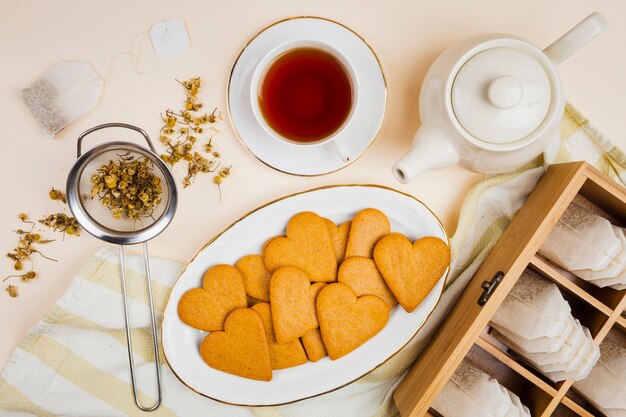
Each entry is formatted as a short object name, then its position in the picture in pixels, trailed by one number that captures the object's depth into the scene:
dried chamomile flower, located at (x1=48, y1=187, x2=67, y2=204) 1.00
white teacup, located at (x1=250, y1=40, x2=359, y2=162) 0.90
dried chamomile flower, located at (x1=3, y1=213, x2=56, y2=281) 1.02
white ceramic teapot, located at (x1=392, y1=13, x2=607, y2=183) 0.77
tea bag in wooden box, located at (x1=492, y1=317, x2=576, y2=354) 0.88
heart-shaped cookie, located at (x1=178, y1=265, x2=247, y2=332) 0.98
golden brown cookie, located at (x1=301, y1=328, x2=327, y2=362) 1.02
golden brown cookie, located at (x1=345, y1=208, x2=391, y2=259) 1.00
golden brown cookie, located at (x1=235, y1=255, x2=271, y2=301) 1.00
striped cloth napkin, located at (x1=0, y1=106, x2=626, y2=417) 1.03
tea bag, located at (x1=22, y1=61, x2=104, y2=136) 0.99
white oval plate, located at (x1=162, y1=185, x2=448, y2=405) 0.99
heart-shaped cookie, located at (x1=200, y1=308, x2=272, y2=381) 0.98
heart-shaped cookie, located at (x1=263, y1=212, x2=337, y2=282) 0.98
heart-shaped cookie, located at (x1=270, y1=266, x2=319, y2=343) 0.97
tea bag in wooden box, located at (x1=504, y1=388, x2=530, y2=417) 0.93
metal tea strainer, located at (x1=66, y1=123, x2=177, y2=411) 0.96
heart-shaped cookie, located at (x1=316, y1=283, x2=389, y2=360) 0.98
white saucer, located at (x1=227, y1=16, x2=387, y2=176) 0.96
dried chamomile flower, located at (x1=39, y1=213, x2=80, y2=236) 1.01
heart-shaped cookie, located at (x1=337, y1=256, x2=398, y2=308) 0.99
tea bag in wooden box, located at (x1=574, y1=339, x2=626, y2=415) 0.93
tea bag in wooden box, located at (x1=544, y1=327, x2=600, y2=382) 0.88
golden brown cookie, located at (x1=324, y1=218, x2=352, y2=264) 1.02
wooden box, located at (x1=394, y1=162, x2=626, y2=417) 0.86
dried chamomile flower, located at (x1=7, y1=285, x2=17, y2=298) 1.03
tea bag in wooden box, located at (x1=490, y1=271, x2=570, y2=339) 0.88
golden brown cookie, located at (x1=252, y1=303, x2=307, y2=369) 1.00
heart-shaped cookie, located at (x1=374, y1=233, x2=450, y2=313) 0.99
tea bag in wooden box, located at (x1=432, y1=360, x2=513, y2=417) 0.92
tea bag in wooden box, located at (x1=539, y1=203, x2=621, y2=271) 0.89
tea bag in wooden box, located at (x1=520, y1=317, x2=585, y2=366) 0.87
